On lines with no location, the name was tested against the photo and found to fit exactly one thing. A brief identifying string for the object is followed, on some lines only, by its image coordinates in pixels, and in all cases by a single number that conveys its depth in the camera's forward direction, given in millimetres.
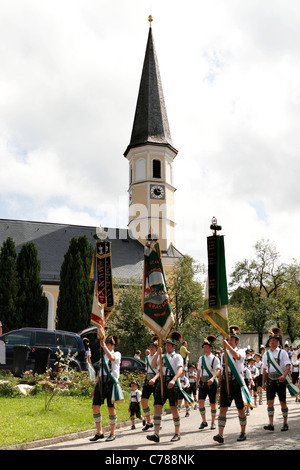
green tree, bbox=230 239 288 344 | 40719
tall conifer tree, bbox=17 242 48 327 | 34625
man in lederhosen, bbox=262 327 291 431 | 10188
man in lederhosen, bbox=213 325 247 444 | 8900
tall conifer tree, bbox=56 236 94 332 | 35000
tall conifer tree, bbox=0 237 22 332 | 33562
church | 44000
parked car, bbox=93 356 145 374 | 20078
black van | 18280
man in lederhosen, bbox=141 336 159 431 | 10320
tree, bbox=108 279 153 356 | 32125
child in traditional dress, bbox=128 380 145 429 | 11617
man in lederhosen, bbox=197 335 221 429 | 10969
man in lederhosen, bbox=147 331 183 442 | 9014
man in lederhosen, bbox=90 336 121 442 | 9219
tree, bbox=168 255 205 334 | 33938
